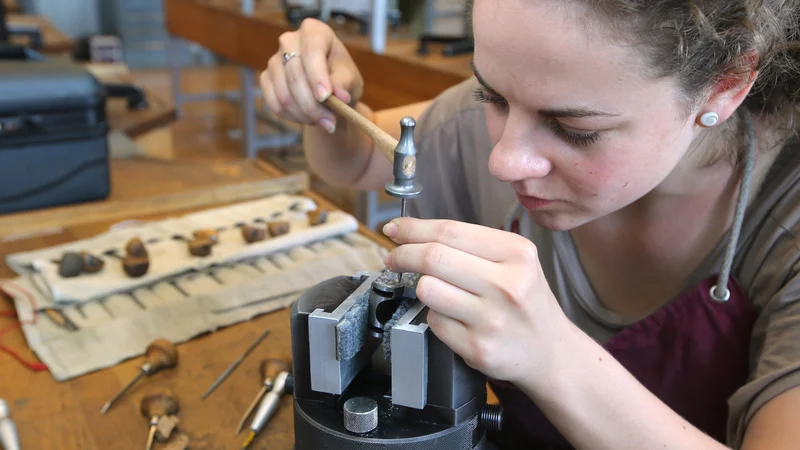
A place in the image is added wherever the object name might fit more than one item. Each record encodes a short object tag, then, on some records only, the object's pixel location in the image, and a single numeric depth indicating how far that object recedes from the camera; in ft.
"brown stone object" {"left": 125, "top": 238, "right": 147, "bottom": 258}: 3.83
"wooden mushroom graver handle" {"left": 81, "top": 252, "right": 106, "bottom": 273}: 3.77
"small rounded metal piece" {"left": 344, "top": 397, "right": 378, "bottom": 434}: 2.05
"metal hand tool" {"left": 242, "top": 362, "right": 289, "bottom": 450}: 2.79
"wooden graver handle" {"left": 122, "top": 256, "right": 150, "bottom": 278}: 3.73
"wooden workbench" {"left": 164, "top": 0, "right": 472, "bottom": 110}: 6.71
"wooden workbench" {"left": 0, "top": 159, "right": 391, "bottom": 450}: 2.78
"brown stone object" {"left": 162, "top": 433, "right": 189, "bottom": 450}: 2.69
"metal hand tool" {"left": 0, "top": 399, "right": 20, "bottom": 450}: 2.64
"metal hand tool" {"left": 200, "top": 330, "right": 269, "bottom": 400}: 3.09
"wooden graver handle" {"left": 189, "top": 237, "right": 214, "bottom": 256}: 3.96
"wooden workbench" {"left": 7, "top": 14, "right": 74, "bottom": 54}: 10.01
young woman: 2.12
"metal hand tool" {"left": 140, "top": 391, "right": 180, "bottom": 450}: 2.82
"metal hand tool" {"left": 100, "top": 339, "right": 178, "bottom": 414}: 3.13
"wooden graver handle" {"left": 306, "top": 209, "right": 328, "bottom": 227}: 4.37
